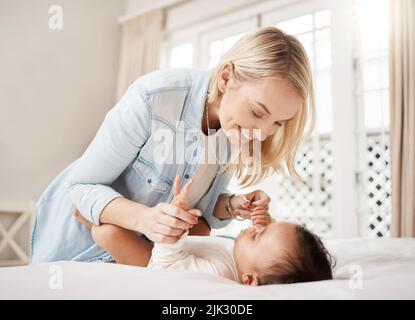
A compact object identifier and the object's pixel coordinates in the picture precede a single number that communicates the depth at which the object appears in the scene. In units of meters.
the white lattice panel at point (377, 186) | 2.67
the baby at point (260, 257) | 0.76
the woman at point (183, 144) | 0.95
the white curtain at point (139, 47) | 3.81
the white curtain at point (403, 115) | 2.32
